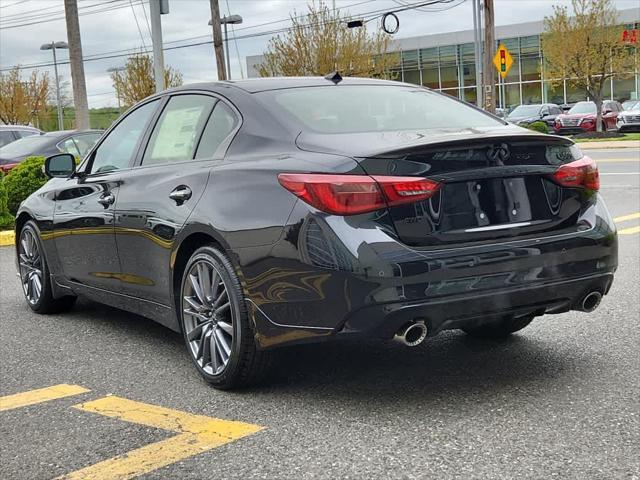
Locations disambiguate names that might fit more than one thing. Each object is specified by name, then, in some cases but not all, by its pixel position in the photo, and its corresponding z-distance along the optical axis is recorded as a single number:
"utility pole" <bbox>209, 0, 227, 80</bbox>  26.94
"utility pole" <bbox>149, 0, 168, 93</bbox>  15.69
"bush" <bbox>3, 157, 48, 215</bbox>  12.43
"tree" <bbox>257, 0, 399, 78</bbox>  40.00
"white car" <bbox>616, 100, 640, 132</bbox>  33.47
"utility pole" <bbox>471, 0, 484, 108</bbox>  36.11
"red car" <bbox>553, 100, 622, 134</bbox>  35.31
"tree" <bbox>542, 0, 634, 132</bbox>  33.59
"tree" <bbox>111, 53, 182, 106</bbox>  47.50
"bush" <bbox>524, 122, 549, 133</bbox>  28.72
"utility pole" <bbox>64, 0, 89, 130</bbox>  19.56
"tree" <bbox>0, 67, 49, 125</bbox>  58.66
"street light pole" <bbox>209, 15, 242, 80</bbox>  36.24
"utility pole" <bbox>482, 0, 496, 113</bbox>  27.02
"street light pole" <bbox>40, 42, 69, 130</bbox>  56.22
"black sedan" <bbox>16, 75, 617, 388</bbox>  3.60
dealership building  51.47
